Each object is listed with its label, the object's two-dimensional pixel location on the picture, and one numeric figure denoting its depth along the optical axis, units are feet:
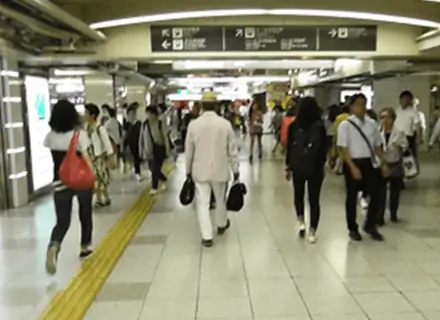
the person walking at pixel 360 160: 17.97
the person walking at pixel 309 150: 17.92
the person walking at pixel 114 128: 34.75
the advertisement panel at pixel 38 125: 28.45
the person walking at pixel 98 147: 22.34
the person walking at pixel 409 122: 28.37
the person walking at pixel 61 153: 15.58
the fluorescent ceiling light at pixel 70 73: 35.13
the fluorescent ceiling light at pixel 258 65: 42.96
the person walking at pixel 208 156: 17.98
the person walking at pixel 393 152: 21.02
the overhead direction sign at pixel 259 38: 27.86
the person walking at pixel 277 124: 54.90
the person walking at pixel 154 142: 29.07
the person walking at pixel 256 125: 49.42
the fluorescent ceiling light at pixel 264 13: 25.36
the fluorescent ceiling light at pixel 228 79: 70.59
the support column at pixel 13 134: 25.22
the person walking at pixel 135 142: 34.63
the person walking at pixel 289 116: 34.45
